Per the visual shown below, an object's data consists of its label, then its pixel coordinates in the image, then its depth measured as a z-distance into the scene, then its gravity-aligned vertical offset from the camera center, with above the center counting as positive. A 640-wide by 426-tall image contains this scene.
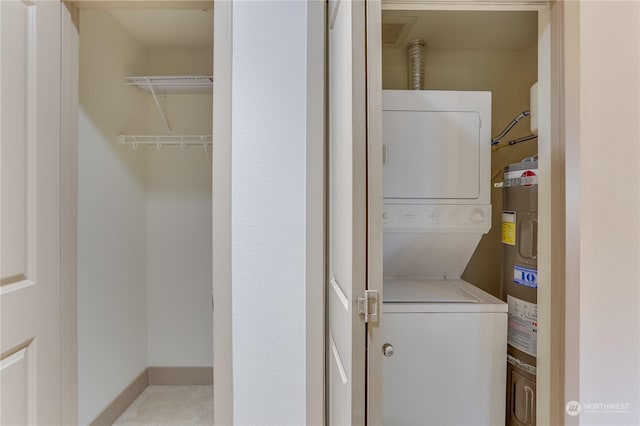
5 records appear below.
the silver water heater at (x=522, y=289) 1.32 -0.32
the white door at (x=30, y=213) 1.13 +0.00
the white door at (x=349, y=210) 0.85 +0.01
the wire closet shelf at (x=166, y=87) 2.20 +0.87
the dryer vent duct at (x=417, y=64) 1.91 +0.85
